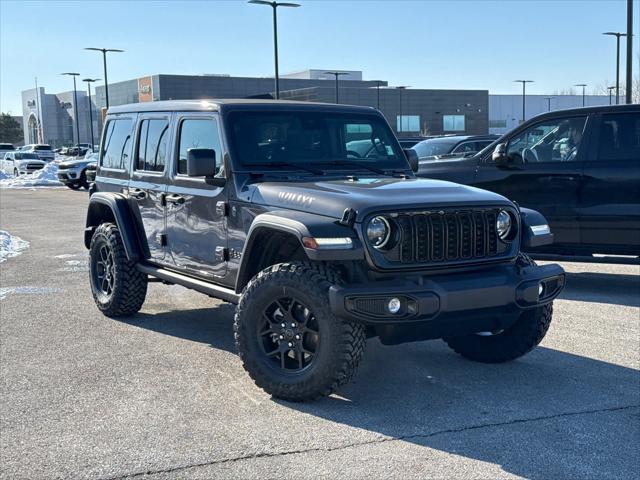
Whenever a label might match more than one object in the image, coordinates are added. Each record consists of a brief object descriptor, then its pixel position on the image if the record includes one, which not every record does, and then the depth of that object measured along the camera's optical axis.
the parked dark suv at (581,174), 8.65
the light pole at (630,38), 21.02
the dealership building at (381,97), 83.19
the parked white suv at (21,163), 43.12
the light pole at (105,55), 47.22
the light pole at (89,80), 60.72
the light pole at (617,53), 36.12
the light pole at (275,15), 30.53
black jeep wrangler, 4.90
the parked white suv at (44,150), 55.53
